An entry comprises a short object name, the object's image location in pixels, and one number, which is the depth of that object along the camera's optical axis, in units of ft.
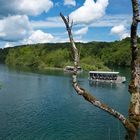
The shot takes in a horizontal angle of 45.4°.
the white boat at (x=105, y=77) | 198.60
